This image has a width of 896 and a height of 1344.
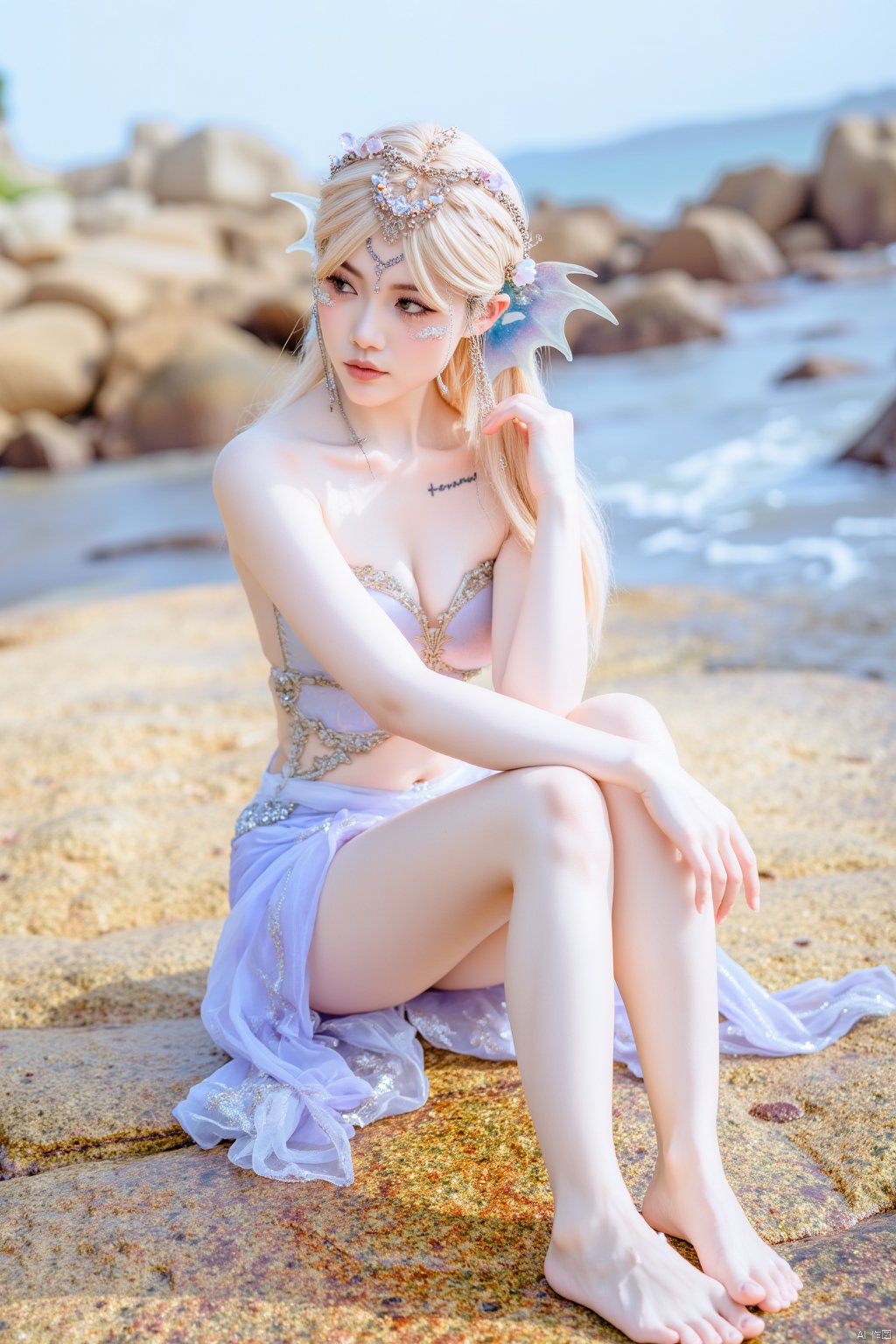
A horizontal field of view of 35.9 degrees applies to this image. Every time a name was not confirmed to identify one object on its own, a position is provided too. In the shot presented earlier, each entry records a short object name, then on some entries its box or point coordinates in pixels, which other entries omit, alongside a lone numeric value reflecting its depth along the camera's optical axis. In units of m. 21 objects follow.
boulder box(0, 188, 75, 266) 22.23
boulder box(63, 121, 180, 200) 39.12
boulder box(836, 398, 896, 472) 10.17
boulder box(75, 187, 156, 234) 26.27
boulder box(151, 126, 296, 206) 31.94
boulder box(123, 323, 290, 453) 14.23
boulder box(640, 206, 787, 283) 23.77
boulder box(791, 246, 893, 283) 24.64
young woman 2.00
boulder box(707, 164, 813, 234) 27.58
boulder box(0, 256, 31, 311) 18.55
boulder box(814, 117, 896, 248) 26.08
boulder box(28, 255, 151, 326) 17.41
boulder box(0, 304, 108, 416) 15.49
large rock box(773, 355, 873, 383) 15.05
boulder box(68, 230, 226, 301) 18.83
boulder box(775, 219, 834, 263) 27.14
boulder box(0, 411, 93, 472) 14.26
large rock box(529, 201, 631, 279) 24.73
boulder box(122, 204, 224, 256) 23.25
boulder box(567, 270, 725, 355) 18.97
